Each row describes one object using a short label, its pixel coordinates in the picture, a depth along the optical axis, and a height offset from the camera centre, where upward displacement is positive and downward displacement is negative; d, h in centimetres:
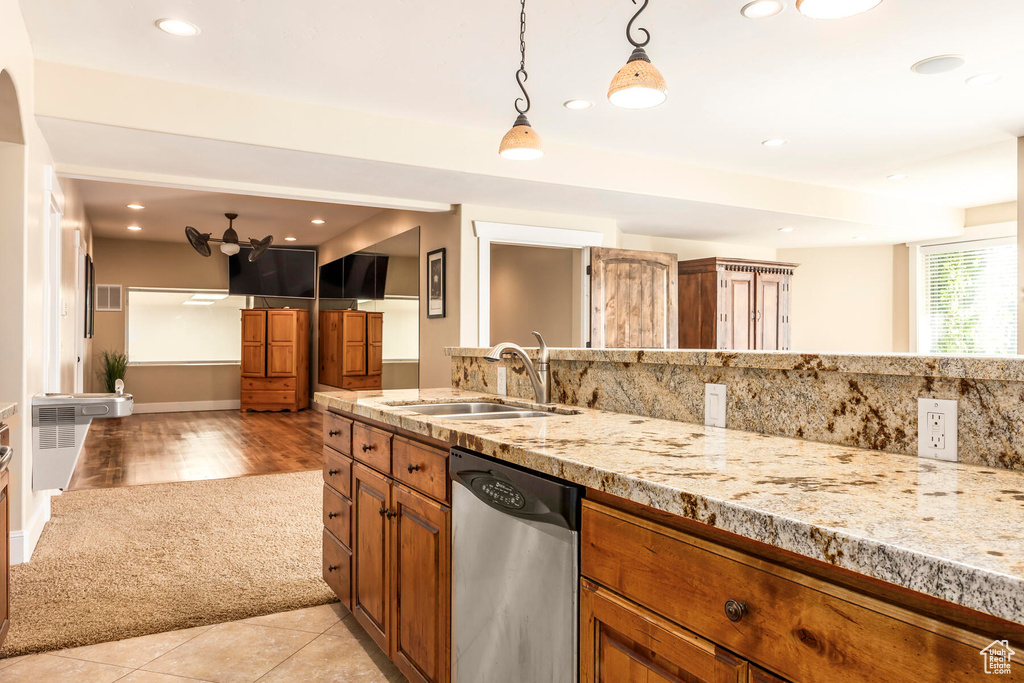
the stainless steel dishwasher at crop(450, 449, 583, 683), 130 -51
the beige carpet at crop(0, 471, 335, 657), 264 -109
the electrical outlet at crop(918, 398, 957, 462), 126 -17
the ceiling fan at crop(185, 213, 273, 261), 750 +118
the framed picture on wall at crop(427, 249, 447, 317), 576 +54
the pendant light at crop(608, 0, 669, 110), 203 +81
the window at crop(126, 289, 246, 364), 965 +24
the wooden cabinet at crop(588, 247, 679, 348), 616 +43
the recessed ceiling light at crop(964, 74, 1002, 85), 362 +146
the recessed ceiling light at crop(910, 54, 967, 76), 340 +146
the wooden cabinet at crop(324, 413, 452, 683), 180 -62
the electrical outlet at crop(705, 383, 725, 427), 176 -17
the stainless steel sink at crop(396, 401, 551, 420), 240 -26
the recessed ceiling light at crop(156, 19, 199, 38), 299 +144
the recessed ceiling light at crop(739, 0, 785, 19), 283 +145
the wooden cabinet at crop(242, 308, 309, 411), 979 -26
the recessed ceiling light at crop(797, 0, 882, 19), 174 +89
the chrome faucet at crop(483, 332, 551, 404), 249 -10
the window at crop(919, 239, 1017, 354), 703 +51
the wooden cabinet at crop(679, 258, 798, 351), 689 +42
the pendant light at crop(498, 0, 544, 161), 251 +76
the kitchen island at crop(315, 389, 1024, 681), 71 -26
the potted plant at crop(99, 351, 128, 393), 911 -36
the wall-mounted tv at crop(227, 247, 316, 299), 998 +105
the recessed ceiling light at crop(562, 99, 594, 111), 398 +145
